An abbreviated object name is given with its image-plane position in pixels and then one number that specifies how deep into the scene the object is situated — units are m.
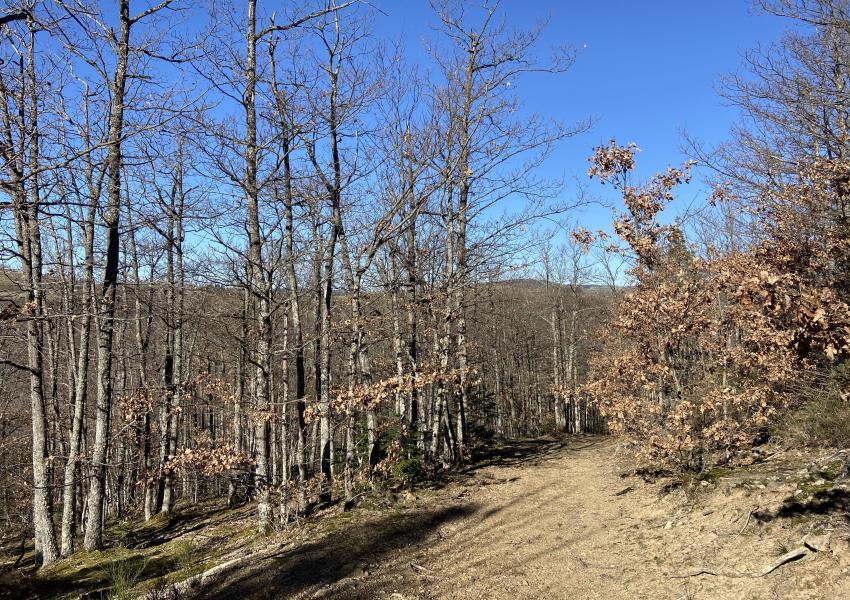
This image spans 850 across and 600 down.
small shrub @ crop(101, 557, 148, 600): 5.61
